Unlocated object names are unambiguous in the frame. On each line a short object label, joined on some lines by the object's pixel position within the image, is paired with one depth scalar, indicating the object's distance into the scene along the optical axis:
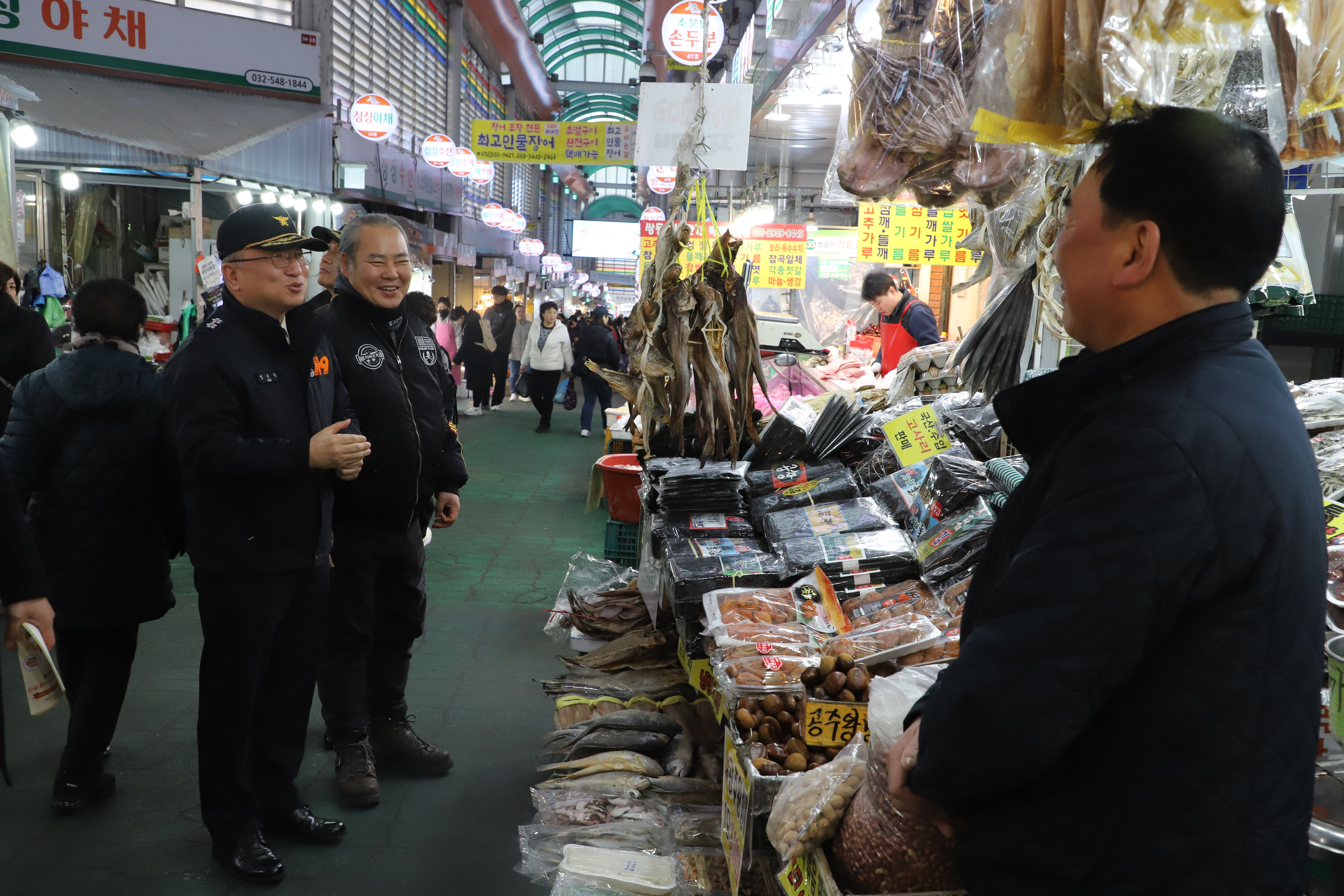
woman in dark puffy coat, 3.20
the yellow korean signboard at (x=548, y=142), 16.55
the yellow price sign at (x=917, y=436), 3.80
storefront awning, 8.01
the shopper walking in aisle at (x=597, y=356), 12.66
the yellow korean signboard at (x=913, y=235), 9.23
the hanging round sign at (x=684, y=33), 9.72
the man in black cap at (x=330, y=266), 3.94
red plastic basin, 5.91
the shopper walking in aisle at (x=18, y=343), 4.59
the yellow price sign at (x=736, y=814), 2.30
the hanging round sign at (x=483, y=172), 16.38
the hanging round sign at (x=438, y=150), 15.23
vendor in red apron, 7.21
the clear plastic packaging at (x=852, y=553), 3.33
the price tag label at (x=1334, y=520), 2.29
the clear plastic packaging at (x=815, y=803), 1.90
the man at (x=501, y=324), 14.48
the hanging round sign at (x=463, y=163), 15.70
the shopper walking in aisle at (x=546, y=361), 12.64
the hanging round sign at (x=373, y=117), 12.45
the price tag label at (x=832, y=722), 2.37
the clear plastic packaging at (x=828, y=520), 3.62
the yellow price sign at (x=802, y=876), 1.90
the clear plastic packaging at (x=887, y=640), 2.70
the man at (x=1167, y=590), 1.15
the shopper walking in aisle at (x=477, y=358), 14.34
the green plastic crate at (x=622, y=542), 6.04
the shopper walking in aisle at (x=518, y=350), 16.48
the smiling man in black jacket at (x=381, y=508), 3.39
